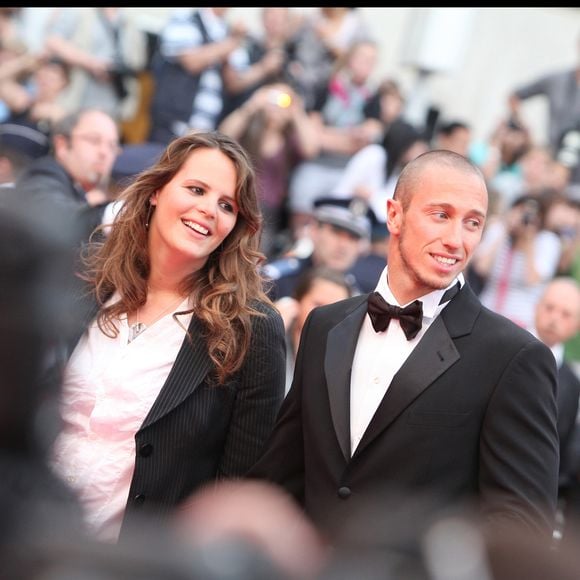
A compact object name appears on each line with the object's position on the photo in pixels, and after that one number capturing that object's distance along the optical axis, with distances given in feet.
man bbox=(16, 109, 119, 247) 38.86
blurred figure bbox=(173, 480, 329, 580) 10.14
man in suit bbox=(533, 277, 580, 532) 36.09
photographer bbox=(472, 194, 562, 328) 57.47
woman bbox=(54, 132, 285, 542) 24.48
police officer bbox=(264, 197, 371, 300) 46.34
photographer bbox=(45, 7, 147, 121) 62.39
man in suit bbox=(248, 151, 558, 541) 21.90
